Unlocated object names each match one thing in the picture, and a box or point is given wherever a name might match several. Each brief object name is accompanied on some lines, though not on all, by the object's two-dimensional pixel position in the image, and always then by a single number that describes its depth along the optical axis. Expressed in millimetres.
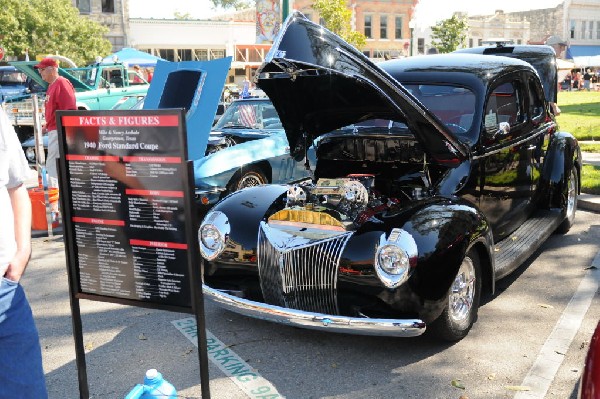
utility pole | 10711
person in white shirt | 2322
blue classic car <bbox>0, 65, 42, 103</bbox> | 18766
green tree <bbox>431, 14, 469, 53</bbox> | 52125
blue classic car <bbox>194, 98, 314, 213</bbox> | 7363
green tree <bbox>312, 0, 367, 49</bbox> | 31047
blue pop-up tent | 25156
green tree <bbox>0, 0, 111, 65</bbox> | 31475
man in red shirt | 8305
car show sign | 2824
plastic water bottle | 2811
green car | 15023
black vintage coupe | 3848
